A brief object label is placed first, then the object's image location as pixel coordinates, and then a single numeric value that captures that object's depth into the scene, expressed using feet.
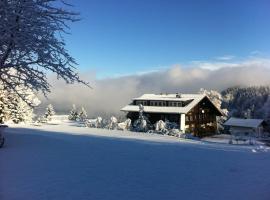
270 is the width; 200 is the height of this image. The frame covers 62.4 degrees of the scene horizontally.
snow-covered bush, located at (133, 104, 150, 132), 85.13
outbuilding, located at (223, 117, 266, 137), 140.32
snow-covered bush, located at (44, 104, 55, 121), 144.43
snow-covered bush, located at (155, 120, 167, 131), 85.17
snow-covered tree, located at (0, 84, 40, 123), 86.00
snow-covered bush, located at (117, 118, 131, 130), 85.67
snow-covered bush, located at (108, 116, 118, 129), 83.35
